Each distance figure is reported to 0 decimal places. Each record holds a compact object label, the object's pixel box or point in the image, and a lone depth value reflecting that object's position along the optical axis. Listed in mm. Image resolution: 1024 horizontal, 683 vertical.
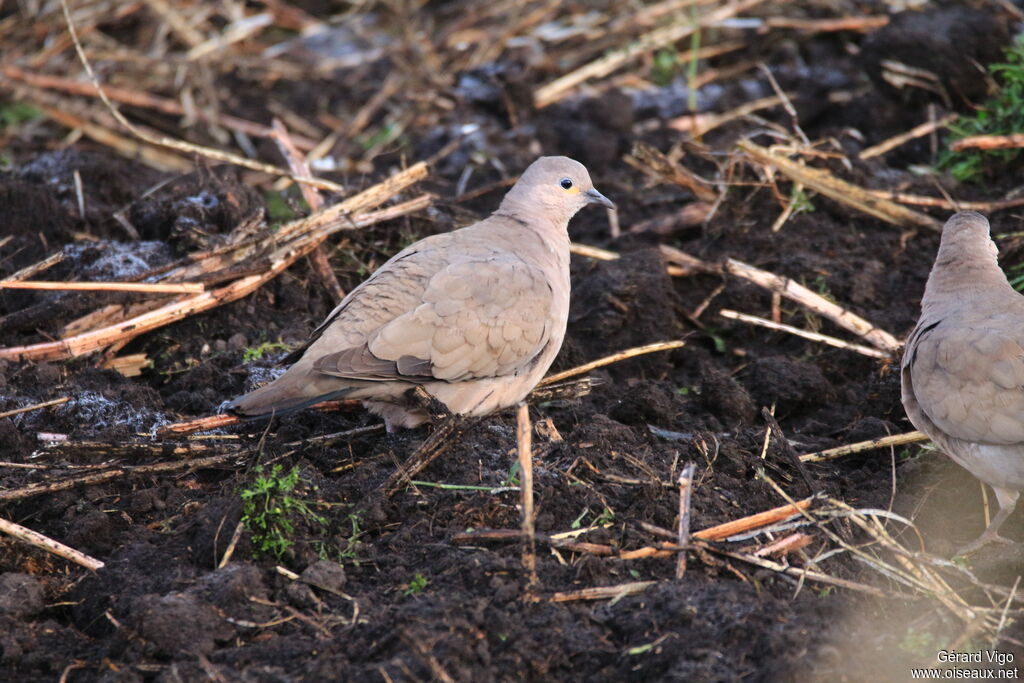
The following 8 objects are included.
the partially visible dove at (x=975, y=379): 8039
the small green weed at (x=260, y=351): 10711
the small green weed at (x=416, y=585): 7020
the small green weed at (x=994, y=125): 13508
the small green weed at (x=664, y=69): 17531
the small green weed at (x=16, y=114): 17031
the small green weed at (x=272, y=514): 7383
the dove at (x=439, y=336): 8742
